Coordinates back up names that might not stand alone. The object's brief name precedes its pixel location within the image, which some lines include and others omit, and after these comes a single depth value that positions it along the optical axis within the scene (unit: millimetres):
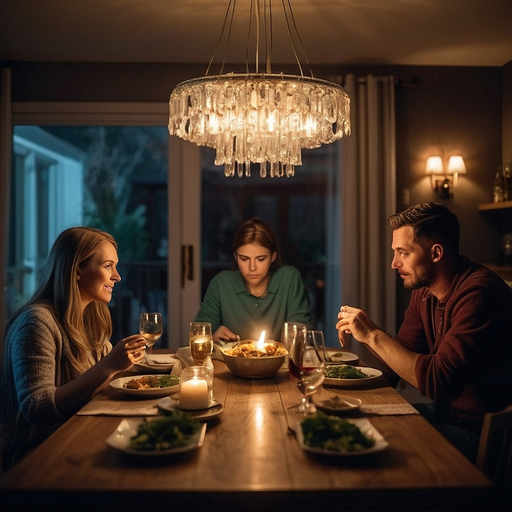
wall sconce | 4285
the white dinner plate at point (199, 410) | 1634
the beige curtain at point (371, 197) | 4293
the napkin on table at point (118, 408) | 1725
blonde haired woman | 1838
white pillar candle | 1688
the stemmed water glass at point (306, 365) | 1665
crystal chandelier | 2148
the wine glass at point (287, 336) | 2146
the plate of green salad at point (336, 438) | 1330
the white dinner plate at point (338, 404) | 1690
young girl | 3217
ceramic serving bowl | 2119
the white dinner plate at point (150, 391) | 1885
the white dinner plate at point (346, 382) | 2037
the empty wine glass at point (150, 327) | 2008
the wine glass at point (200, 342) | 2021
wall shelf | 4029
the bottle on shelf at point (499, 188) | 4230
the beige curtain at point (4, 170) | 4188
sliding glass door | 4352
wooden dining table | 1190
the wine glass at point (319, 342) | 1681
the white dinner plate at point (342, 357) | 2443
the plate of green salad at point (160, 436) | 1333
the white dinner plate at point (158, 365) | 2322
